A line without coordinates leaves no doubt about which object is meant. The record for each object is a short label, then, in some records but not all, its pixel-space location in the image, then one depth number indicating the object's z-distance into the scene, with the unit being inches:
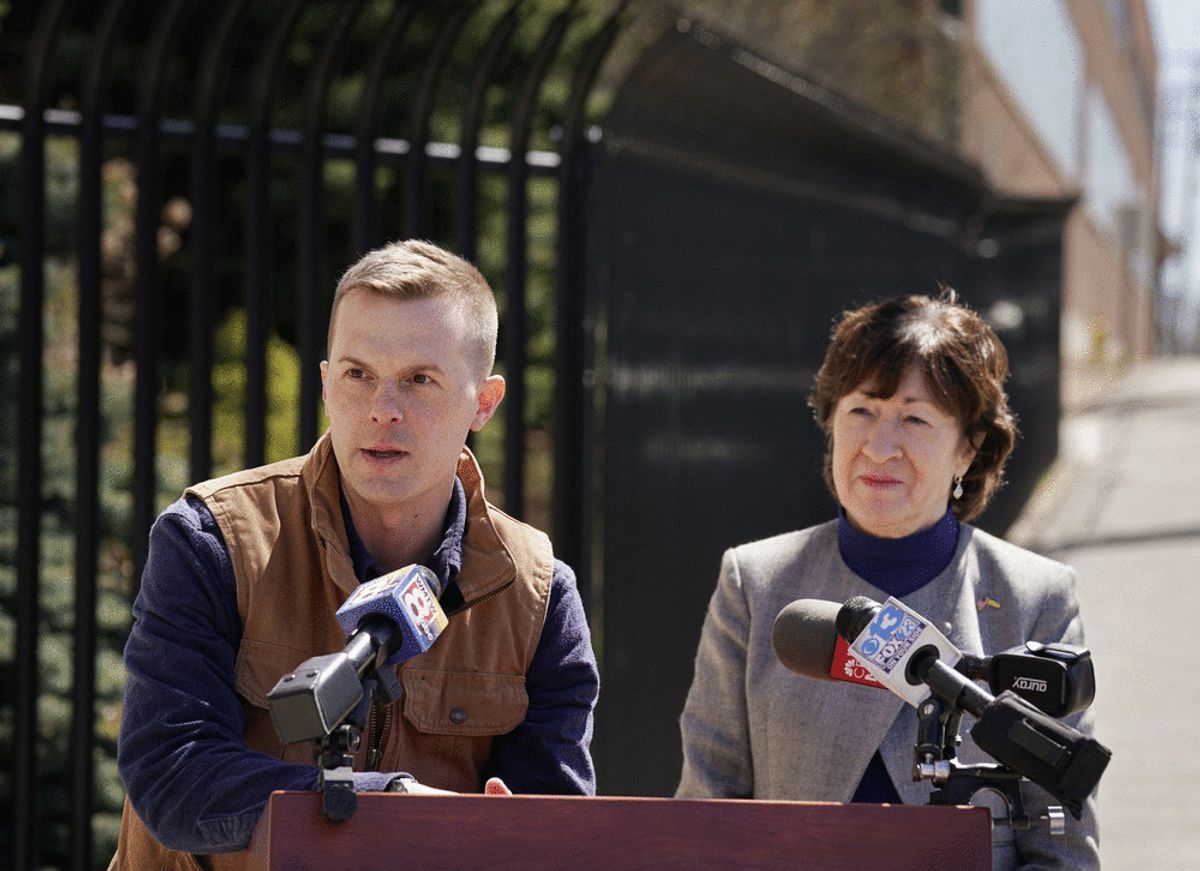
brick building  2138.3
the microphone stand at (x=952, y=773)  170.6
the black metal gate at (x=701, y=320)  406.6
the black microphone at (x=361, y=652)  151.9
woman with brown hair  253.1
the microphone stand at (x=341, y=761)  160.6
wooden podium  164.1
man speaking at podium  196.5
